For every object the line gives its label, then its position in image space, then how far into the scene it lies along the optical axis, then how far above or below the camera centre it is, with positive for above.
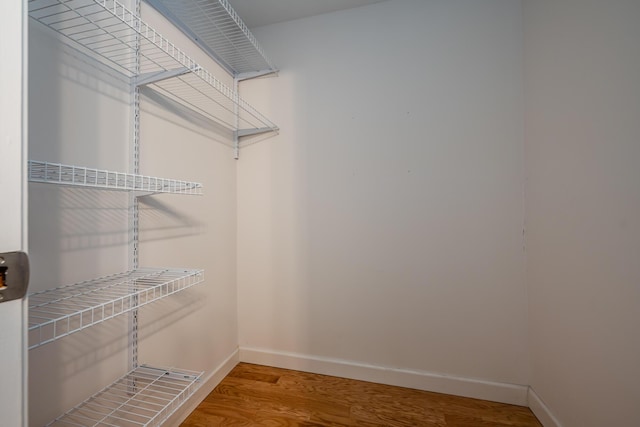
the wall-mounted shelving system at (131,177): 0.74 +0.13
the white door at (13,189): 0.41 +0.05
